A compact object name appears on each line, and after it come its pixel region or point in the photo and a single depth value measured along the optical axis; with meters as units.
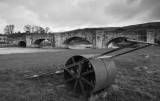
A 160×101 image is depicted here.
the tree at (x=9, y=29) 84.88
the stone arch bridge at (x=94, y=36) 23.69
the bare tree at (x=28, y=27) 84.88
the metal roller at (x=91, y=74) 3.09
